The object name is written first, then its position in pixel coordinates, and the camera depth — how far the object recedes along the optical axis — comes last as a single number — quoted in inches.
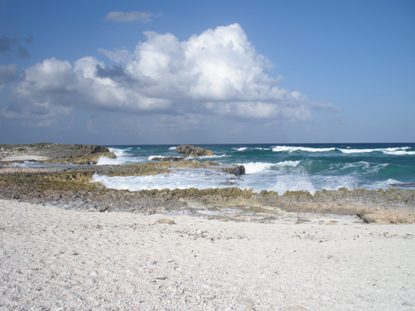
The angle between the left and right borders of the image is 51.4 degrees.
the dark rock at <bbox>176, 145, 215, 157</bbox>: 2454.7
